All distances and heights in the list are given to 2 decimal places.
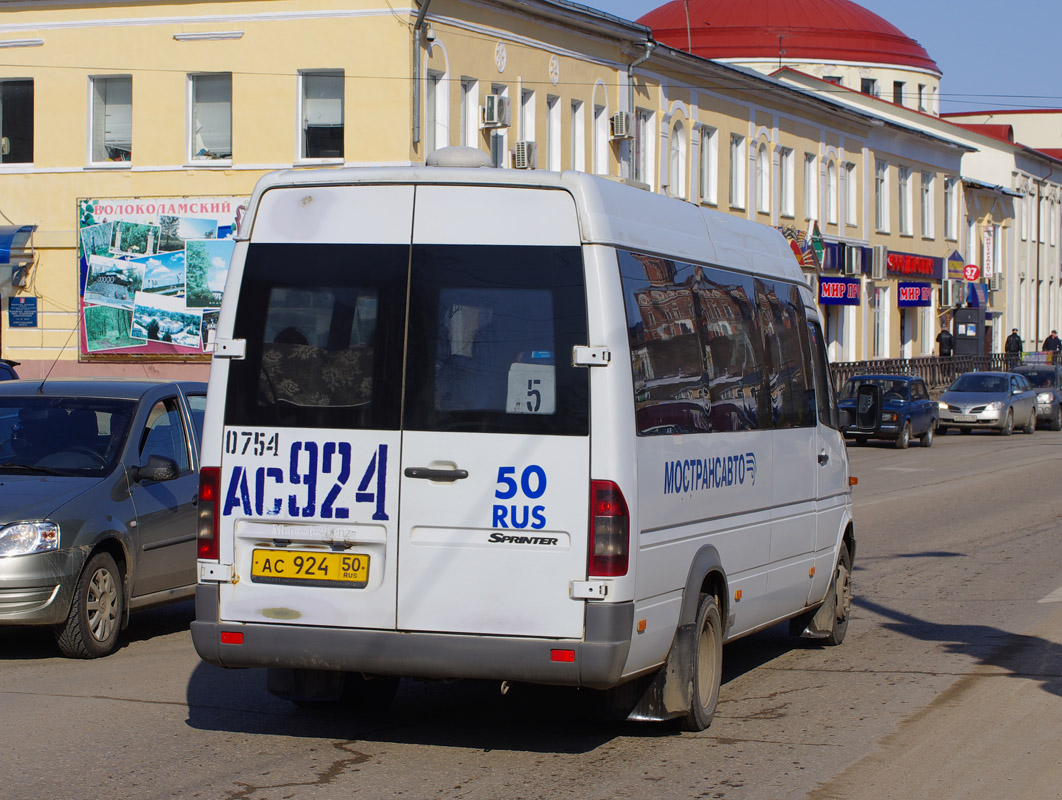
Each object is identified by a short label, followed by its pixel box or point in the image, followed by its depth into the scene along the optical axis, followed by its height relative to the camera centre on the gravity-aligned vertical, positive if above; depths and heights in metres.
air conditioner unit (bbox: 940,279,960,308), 56.94 +3.55
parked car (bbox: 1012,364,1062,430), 41.41 -0.01
